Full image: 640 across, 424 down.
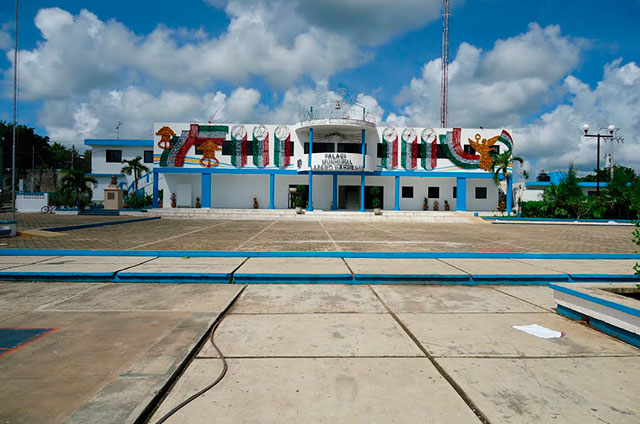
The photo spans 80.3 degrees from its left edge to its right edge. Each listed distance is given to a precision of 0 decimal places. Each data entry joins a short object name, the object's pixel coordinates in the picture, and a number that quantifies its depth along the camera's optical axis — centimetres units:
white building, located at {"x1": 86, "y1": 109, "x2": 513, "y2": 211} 3125
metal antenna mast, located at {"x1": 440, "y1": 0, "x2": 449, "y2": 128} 4978
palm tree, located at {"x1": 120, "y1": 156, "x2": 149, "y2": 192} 3400
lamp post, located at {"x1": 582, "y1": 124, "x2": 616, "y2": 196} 2524
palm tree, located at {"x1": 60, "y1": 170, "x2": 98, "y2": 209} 2975
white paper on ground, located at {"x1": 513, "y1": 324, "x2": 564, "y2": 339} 425
